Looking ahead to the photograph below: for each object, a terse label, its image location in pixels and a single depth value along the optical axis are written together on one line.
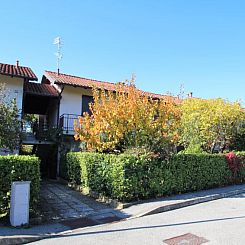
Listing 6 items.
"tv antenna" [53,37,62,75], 19.97
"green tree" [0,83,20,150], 11.42
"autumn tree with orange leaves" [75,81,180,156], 10.97
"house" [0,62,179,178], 15.92
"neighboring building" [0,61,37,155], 15.36
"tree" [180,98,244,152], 16.62
